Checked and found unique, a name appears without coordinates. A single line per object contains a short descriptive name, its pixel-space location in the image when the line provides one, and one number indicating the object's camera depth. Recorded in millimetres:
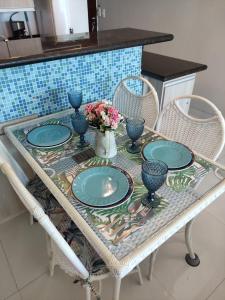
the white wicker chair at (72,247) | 632
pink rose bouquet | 928
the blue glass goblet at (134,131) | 1056
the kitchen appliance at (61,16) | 3101
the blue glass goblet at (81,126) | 1085
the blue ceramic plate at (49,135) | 1125
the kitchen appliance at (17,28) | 3209
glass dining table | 665
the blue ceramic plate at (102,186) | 798
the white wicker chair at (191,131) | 1106
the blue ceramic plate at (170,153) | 975
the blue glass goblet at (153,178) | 762
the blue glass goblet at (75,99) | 1269
